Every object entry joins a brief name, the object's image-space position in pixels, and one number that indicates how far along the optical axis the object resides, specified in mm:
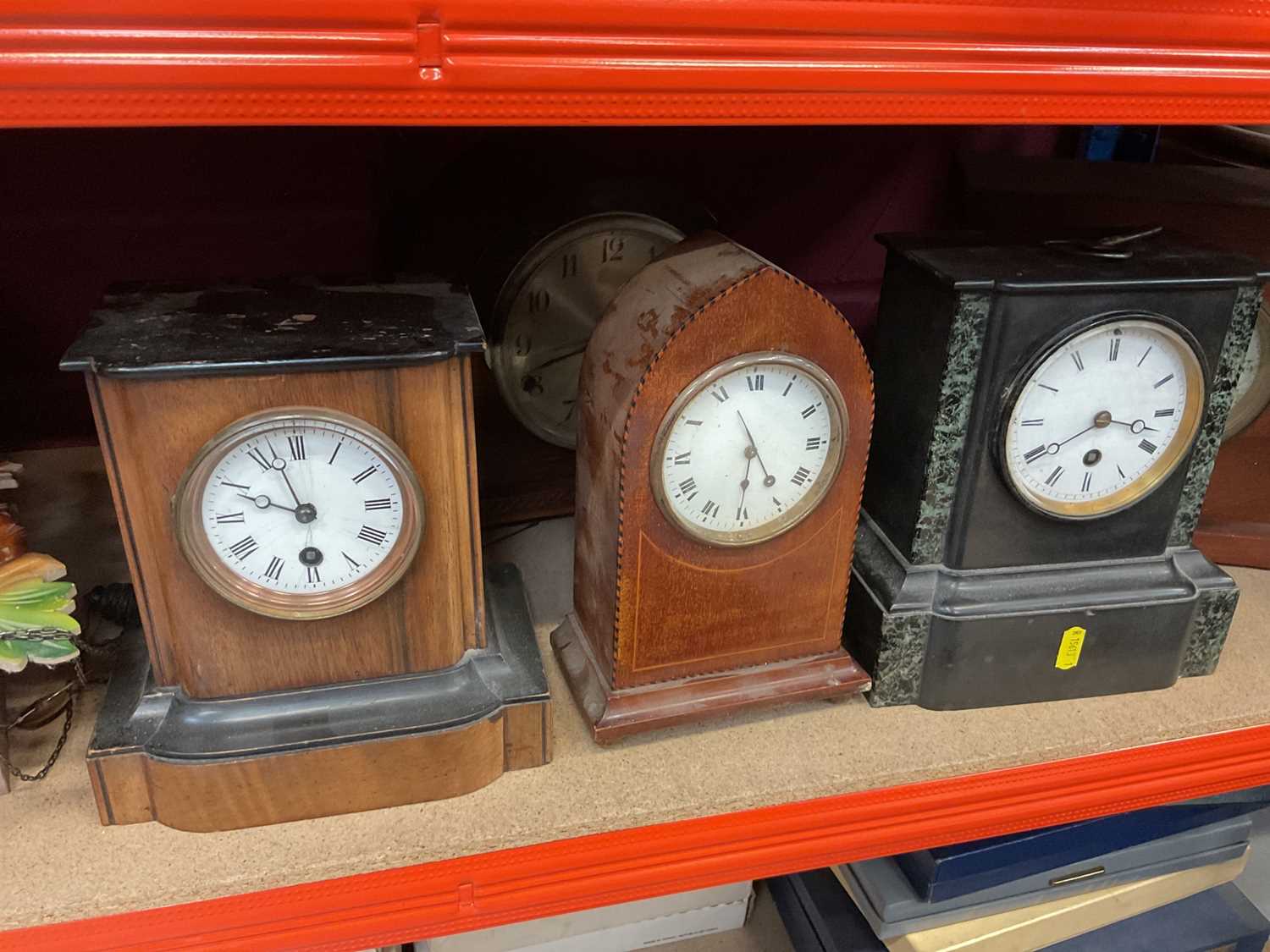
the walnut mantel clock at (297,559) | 653
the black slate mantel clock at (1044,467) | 796
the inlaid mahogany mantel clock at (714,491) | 711
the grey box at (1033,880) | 1089
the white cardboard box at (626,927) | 1155
